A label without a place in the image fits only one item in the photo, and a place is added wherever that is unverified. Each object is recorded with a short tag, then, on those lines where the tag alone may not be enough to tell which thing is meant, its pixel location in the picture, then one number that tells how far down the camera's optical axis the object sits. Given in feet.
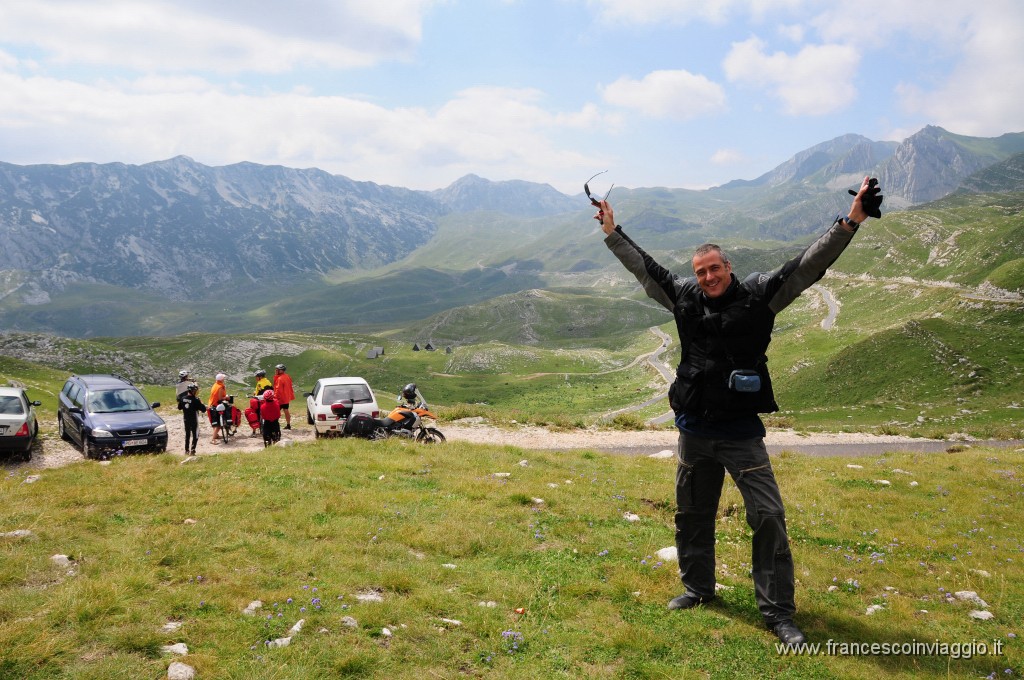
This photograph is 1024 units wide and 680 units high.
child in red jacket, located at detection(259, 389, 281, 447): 75.92
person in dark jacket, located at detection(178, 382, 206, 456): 74.13
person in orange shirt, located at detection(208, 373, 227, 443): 85.15
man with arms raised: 22.85
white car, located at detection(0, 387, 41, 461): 65.92
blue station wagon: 68.08
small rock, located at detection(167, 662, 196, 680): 18.81
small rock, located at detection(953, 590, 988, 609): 25.66
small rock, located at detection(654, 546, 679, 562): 30.30
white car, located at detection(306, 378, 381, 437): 82.69
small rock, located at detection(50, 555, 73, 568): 27.68
